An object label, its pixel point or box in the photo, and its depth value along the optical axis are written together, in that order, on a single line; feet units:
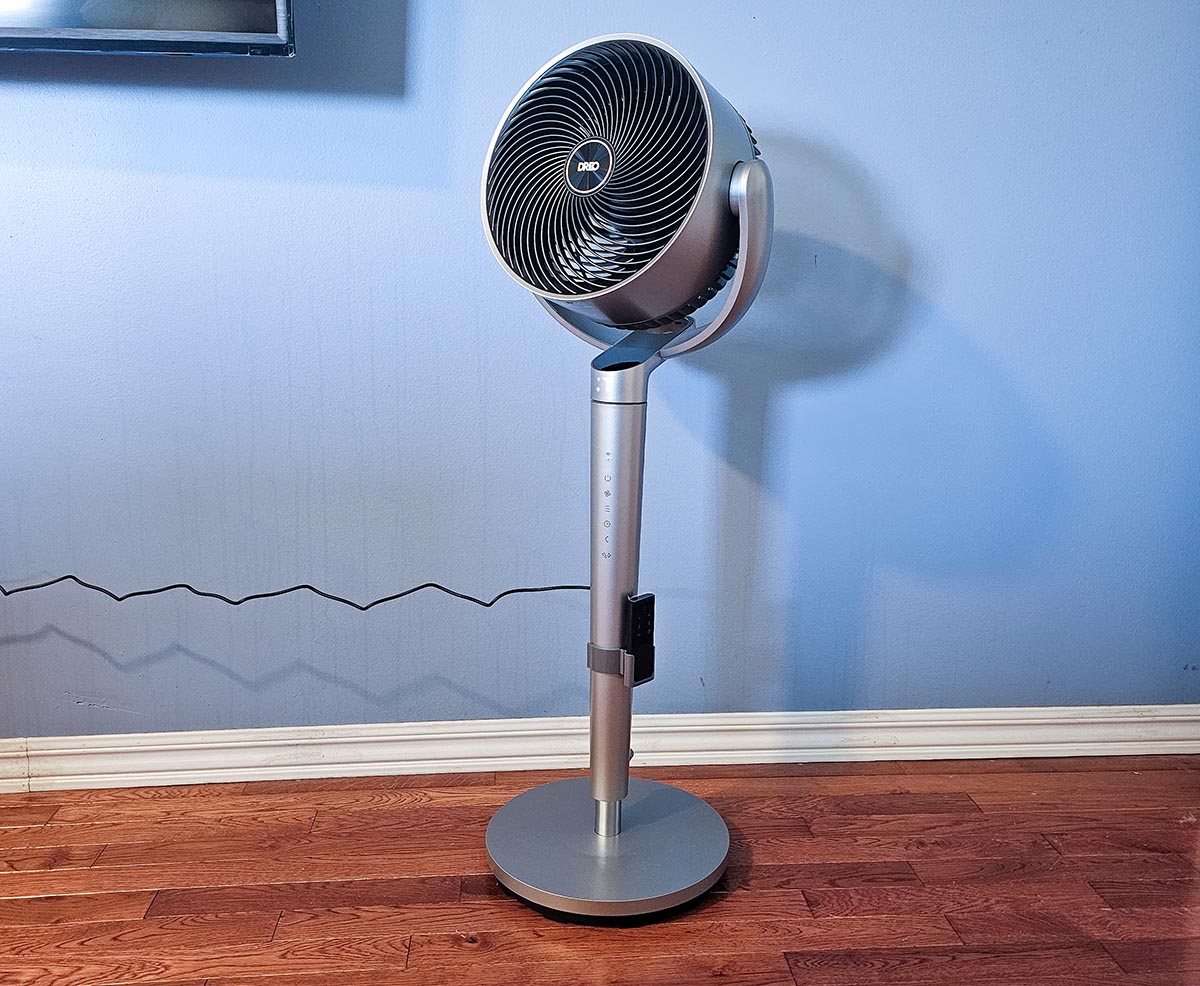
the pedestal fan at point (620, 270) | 3.76
